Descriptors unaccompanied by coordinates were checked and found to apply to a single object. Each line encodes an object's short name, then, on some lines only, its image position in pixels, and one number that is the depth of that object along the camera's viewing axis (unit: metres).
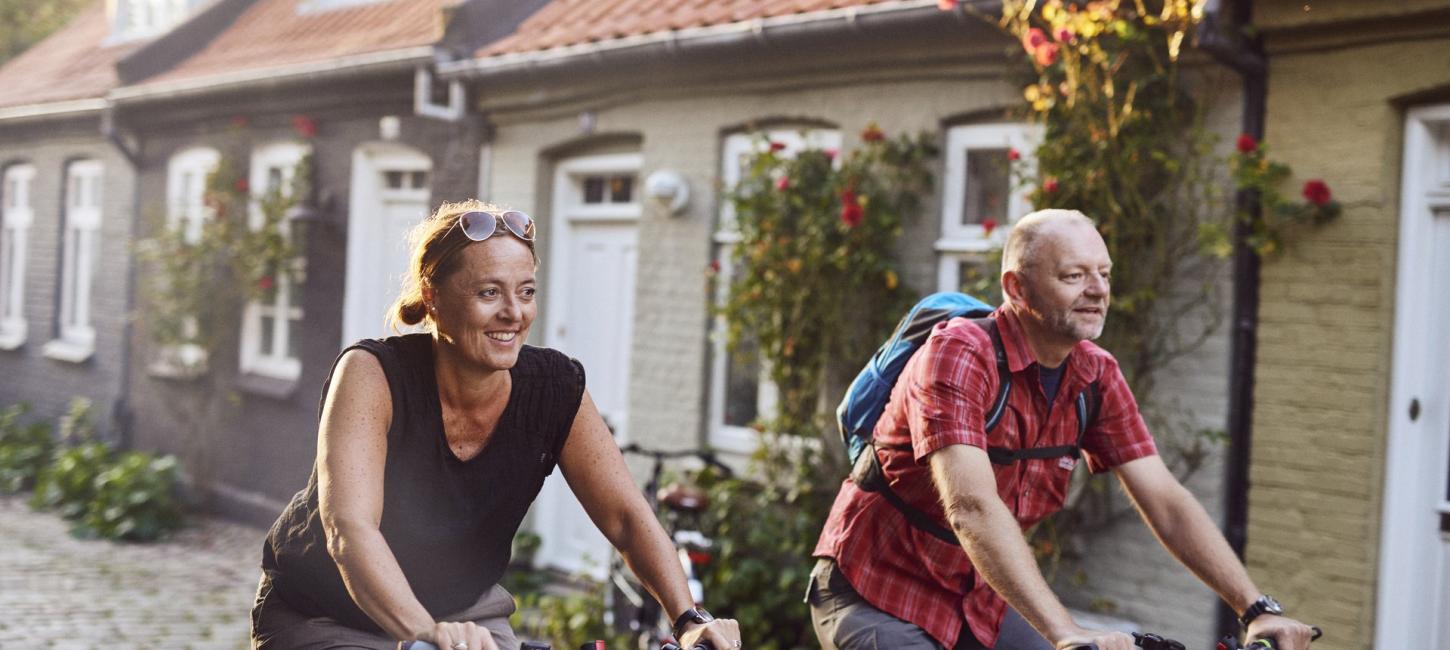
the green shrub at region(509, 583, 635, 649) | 8.49
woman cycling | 3.24
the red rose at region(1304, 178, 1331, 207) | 6.47
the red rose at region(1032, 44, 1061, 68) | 6.91
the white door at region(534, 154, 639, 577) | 10.53
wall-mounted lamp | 9.51
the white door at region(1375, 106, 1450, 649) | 6.46
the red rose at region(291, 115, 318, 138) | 12.97
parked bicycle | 7.65
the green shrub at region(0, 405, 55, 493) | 15.63
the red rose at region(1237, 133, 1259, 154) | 6.66
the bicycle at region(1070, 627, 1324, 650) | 3.27
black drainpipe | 6.80
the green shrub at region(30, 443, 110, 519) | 14.18
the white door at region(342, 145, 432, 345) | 12.66
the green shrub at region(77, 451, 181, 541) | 12.84
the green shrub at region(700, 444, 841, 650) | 8.10
